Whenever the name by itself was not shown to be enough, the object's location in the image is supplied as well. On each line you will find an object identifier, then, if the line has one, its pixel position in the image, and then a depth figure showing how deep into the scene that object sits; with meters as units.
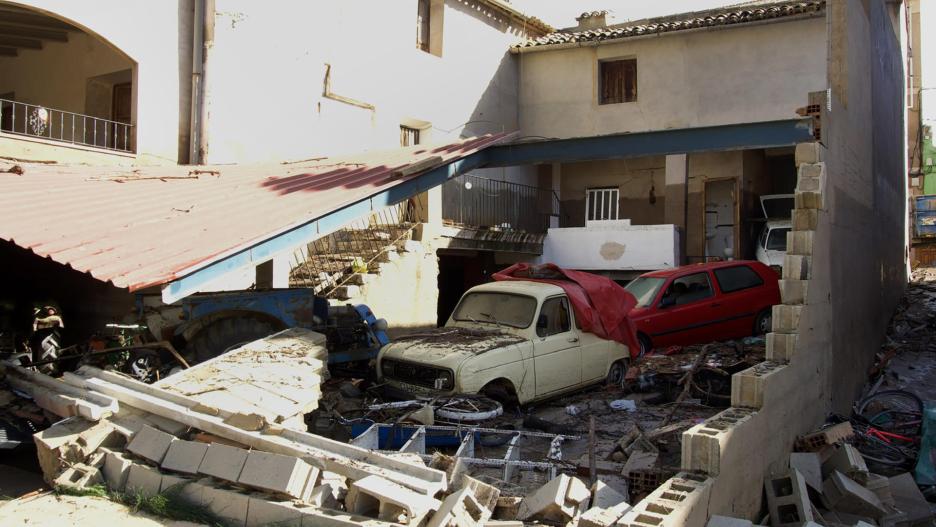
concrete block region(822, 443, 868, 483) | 7.19
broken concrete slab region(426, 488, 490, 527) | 4.68
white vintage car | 8.44
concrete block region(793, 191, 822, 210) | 7.93
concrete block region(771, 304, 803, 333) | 7.39
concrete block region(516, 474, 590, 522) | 4.84
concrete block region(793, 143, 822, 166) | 8.04
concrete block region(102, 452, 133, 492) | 5.84
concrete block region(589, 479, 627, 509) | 5.21
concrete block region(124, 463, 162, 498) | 5.67
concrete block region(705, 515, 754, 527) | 4.86
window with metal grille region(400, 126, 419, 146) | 19.38
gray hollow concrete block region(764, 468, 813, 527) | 6.14
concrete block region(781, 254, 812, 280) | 7.63
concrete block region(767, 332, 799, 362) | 7.34
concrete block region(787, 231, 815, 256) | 7.82
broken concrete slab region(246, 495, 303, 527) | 5.03
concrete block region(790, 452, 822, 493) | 7.00
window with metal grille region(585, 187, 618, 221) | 22.59
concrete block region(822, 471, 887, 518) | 6.75
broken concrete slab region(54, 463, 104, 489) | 5.79
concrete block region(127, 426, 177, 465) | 5.88
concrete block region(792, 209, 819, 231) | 7.90
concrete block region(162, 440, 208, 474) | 5.71
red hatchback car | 12.11
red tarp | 10.14
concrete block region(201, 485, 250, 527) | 5.28
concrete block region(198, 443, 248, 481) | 5.52
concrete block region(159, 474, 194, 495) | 5.57
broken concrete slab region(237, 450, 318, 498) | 5.17
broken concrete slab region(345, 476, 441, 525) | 4.85
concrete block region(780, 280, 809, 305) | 7.55
